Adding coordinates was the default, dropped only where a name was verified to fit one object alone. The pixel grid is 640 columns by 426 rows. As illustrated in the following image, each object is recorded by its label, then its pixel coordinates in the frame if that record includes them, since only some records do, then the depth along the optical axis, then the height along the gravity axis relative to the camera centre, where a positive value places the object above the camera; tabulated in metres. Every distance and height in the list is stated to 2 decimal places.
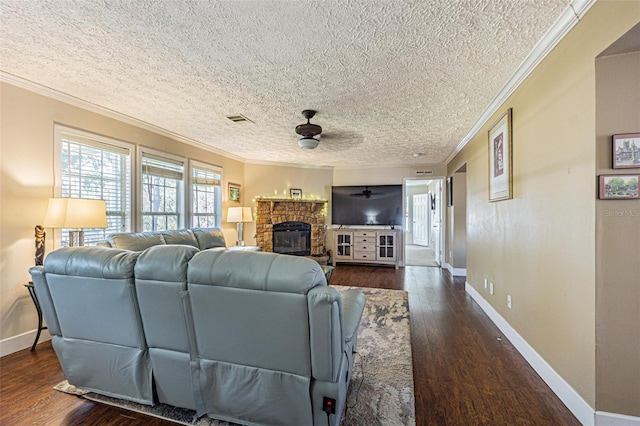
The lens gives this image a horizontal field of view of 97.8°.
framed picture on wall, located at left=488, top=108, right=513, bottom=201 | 2.64 +0.55
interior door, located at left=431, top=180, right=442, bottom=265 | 6.52 -0.21
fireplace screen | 6.55 -0.58
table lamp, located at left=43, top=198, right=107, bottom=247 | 2.55 -0.01
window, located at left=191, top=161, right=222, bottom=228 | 4.86 +0.34
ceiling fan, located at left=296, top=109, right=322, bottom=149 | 3.33 +1.00
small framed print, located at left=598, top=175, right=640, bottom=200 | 1.45 +0.14
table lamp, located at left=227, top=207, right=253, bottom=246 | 5.45 -0.07
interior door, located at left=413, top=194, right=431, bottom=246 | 9.93 -0.21
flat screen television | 6.55 +0.21
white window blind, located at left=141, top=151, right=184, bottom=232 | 3.94 +0.32
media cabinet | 6.36 -0.75
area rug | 1.63 -1.20
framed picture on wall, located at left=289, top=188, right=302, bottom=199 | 6.73 +0.50
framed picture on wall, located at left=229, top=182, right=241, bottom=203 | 5.86 +0.46
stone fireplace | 6.34 -0.08
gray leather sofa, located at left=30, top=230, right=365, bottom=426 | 1.31 -0.62
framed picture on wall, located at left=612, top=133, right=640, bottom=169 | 1.45 +0.33
